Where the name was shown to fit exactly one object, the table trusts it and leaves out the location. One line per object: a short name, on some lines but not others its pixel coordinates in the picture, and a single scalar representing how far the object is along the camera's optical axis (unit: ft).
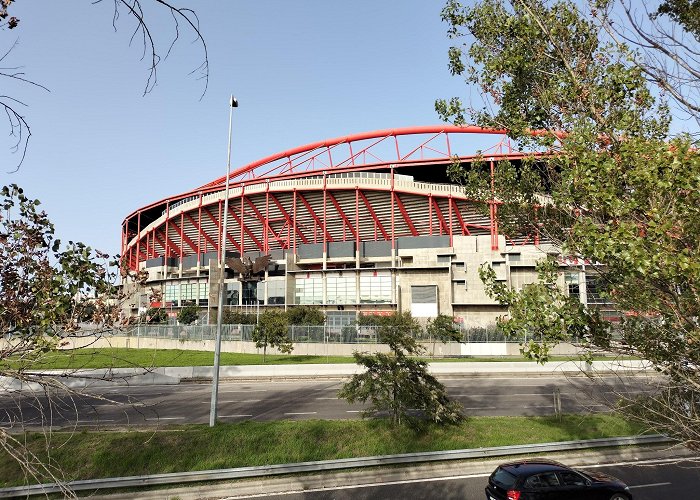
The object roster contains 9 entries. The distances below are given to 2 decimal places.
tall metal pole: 48.94
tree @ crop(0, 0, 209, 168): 9.91
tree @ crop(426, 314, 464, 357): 135.64
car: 30.68
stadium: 182.19
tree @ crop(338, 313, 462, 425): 47.29
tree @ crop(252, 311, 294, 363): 126.11
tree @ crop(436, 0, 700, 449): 18.08
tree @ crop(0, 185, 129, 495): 12.72
